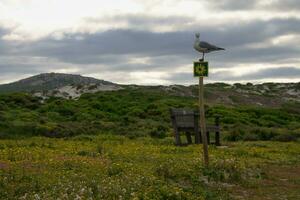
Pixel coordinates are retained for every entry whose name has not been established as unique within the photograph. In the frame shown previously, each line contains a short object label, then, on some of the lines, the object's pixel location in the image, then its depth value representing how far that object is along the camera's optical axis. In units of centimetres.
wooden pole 1798
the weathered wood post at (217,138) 2998
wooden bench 2995
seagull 1706
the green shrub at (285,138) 3664
